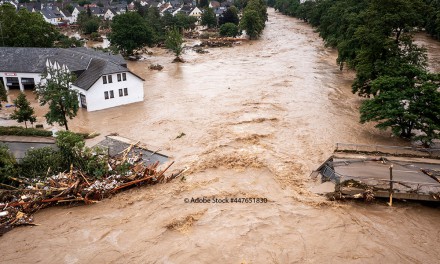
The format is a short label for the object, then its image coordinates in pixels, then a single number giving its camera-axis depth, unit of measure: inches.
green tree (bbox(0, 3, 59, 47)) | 2181.3
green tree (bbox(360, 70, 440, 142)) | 1001.5
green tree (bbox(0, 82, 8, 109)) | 1306.5
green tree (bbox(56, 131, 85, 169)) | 916.0
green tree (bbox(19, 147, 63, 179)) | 883.4
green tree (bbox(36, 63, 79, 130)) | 1123.3
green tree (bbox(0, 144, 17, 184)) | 842.2
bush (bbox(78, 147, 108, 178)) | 890.7
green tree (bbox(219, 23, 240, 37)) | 3452.3
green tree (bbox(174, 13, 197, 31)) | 3689.0
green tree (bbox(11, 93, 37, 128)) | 1216.5
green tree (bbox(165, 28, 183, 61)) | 2492.6
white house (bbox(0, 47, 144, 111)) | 1475.1
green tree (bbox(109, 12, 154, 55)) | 2522.1
